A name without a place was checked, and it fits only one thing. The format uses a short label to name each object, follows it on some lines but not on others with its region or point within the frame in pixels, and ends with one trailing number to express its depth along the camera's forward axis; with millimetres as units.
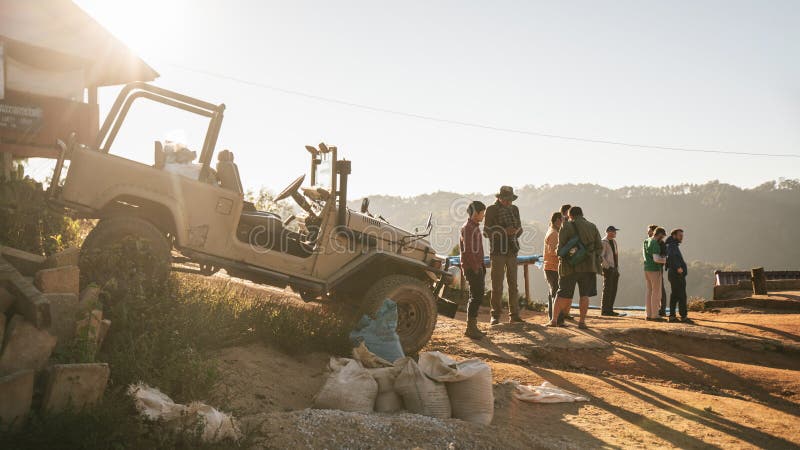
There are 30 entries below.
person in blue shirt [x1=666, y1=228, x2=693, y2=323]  11539
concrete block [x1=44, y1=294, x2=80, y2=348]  4004
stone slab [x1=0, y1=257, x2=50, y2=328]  3849
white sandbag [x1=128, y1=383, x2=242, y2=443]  3586
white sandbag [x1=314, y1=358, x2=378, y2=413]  4930
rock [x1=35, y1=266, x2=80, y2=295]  4344
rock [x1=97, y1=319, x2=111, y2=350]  4359
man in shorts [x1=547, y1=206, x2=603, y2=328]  9359
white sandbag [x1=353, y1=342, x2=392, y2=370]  5734
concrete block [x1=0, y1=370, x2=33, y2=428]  3156
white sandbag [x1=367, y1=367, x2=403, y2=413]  5164
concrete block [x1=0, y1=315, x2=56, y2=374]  3598
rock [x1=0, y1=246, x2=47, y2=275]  4867
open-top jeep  5902
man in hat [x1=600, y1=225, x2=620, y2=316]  12297
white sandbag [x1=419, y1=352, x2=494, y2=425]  5254
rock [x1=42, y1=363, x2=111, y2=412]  3328
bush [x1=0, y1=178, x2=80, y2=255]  6098
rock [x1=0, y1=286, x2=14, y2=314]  4016
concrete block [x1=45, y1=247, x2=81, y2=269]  4812
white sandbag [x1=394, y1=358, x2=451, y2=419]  5074
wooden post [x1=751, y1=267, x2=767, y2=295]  15938
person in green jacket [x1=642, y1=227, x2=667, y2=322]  11750
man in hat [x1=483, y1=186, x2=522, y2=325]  9859
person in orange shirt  11297
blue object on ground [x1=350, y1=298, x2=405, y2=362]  6391
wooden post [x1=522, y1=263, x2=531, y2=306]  16328
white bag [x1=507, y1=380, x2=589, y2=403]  6176
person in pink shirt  8836
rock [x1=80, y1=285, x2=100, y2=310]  4316
